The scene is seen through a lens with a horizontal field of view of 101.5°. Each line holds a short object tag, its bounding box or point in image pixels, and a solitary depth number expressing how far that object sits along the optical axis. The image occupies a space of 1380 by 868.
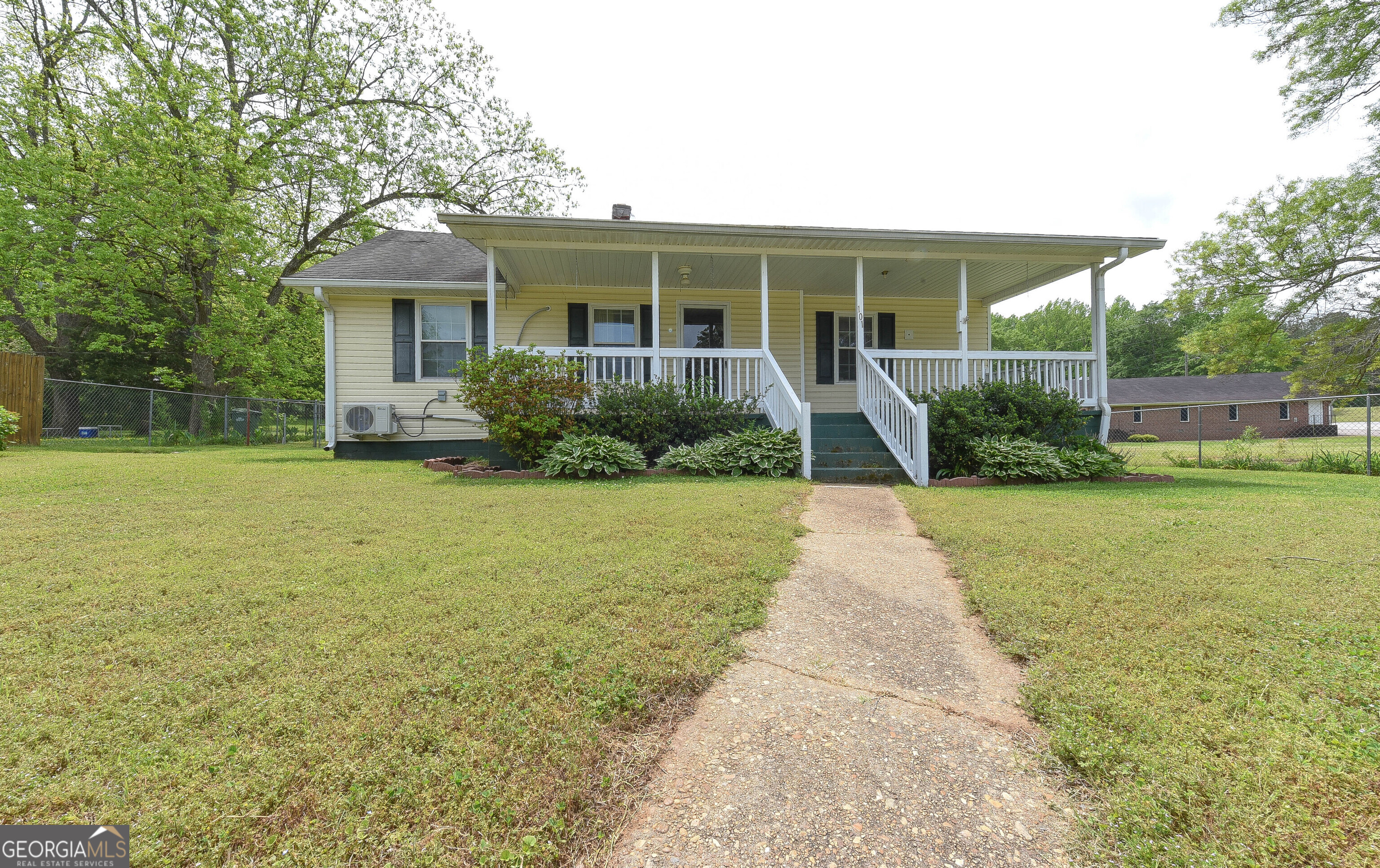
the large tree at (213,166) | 12.96
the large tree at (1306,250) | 13.56
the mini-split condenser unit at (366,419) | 9.52
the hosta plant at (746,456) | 7.37
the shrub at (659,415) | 8.06
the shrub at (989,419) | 7.53
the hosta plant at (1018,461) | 7.05
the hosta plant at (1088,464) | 7.33
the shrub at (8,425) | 9.01
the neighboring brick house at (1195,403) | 27.77
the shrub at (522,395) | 7.52
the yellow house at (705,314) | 8.32
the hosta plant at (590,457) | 7.15
